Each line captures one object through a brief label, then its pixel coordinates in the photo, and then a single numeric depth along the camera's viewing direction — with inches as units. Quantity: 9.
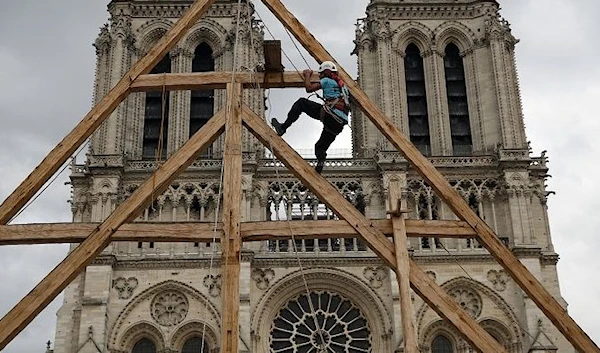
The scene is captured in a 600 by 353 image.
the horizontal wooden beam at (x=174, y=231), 451.5
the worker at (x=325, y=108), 463.8
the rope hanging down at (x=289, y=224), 439.9
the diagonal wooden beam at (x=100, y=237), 425.1
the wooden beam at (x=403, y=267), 418.9
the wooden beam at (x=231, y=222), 404.8
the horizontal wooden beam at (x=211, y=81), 488.7
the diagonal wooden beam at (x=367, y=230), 432.5
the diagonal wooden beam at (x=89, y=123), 453.1
